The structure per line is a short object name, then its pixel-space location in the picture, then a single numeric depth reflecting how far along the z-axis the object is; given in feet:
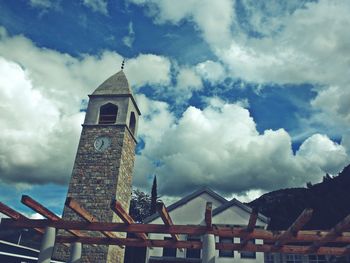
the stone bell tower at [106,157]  67.72
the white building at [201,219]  64.90
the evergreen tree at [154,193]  118.73
